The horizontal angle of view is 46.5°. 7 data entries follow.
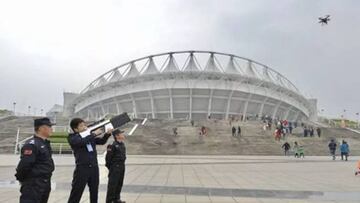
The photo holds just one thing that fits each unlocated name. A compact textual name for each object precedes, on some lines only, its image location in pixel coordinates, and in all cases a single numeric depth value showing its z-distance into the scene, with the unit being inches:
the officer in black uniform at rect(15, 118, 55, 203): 202.2
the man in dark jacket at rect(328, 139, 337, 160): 1210.9
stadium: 3021.7
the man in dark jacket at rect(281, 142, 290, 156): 1382.1
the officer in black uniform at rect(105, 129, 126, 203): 334.3
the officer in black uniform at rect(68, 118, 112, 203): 269.1
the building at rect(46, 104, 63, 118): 3964.8
